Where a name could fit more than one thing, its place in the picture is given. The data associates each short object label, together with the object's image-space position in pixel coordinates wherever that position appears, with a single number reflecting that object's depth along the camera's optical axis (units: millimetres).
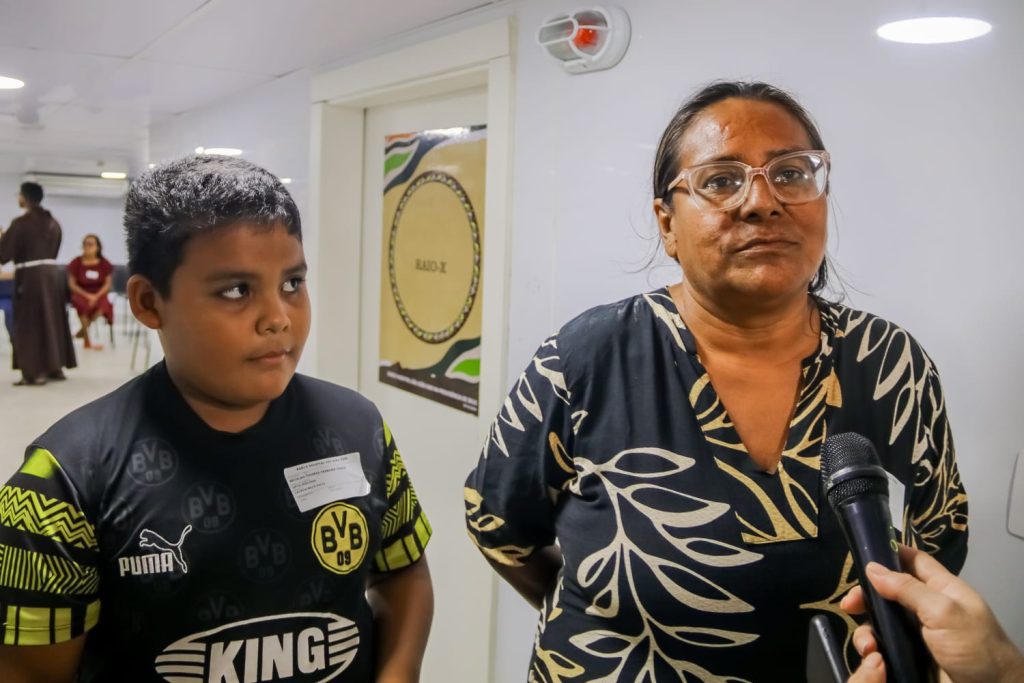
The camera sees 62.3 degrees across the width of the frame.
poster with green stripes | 2611
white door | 2557
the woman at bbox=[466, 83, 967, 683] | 1086
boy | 931
